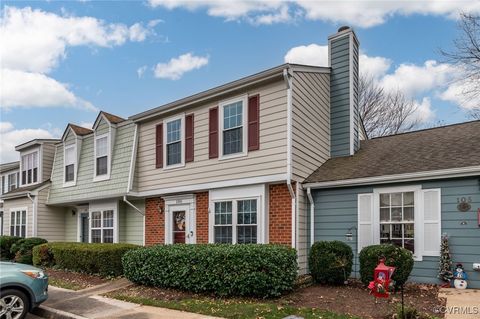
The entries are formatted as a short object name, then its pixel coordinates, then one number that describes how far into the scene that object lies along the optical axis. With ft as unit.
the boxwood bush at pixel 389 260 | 29.89
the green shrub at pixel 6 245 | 61.82
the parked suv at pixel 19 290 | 24.91
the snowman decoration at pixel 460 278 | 30.32
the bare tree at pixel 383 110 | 93.04
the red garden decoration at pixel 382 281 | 24.08
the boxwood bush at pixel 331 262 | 33.12
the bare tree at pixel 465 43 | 46.55
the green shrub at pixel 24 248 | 55.72
